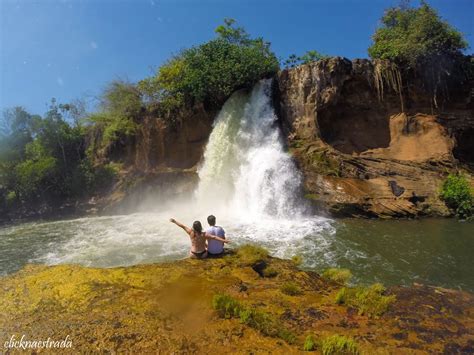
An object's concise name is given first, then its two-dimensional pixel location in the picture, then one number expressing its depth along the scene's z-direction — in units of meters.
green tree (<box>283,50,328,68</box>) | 22.75
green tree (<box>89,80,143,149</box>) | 25.67
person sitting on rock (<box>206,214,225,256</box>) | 7.16
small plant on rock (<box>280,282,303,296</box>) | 5.15
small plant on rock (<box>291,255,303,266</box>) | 6.71
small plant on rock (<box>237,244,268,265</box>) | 6.48
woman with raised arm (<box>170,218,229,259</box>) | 7.10
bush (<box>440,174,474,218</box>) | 13.91
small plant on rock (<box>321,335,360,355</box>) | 3.63
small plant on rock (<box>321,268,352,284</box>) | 6.40
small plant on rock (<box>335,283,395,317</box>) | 4.53
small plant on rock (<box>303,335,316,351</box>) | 3.78
